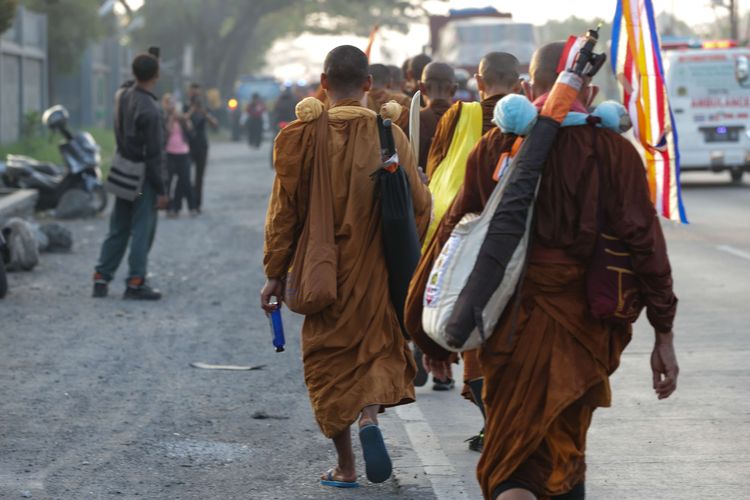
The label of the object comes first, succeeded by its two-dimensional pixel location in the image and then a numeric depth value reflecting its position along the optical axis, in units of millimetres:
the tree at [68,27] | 36750
